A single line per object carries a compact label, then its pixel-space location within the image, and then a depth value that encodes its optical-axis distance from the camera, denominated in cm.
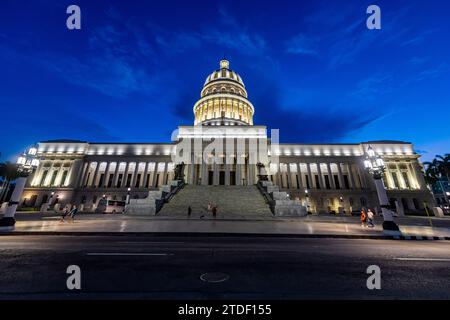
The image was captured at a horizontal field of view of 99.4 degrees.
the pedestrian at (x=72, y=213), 1567
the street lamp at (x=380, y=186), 1159
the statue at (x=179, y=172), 3228
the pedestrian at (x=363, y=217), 1441
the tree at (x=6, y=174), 4481
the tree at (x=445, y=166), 4169
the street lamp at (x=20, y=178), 1172
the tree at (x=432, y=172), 4448
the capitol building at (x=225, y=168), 4794
